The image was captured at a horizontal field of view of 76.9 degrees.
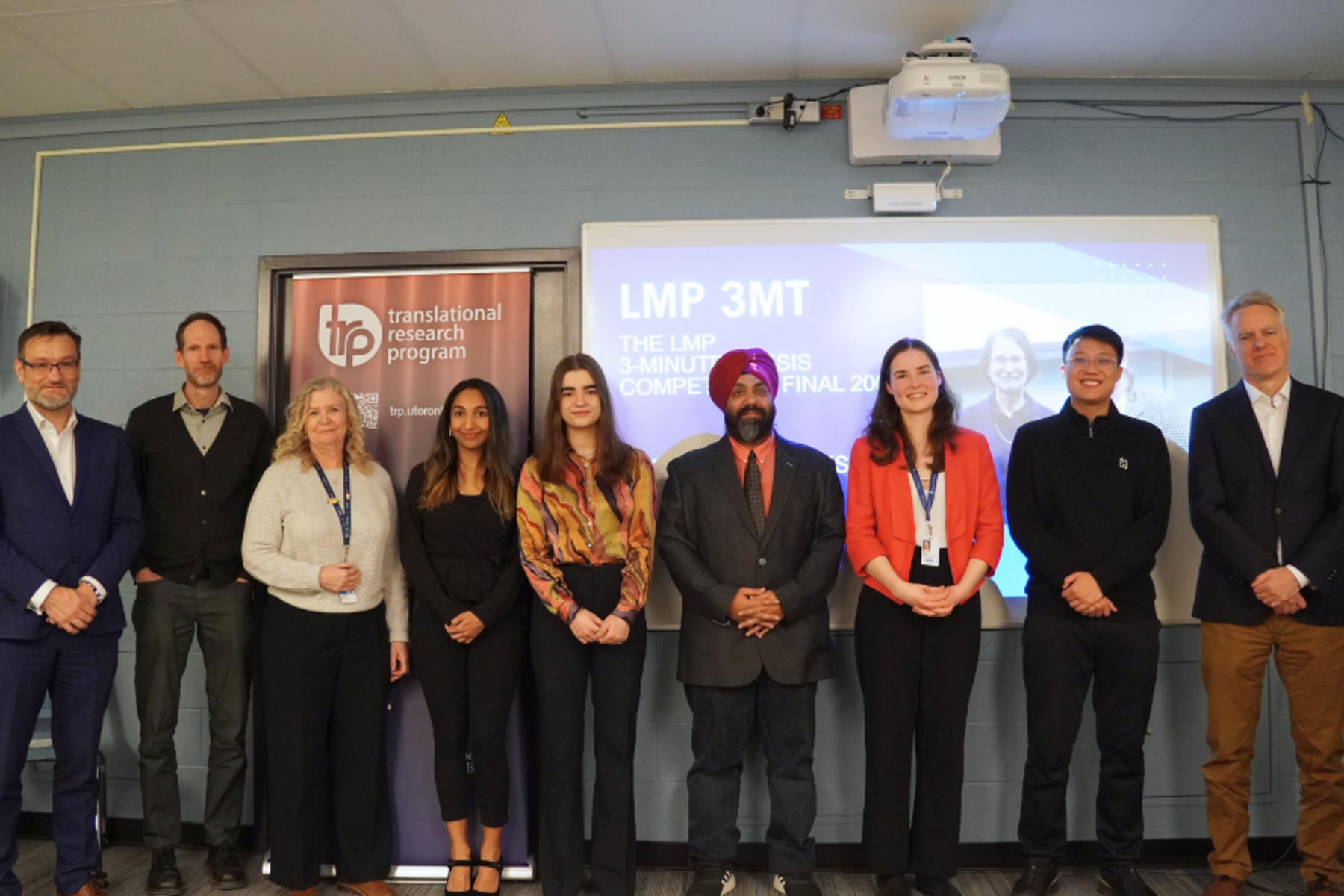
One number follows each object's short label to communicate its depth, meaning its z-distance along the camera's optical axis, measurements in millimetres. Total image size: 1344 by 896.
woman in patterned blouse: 2826
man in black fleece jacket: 2844
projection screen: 3357
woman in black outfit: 2893
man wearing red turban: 2773
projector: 3010
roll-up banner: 3471
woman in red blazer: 2801
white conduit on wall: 3533
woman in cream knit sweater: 2836
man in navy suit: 2686
